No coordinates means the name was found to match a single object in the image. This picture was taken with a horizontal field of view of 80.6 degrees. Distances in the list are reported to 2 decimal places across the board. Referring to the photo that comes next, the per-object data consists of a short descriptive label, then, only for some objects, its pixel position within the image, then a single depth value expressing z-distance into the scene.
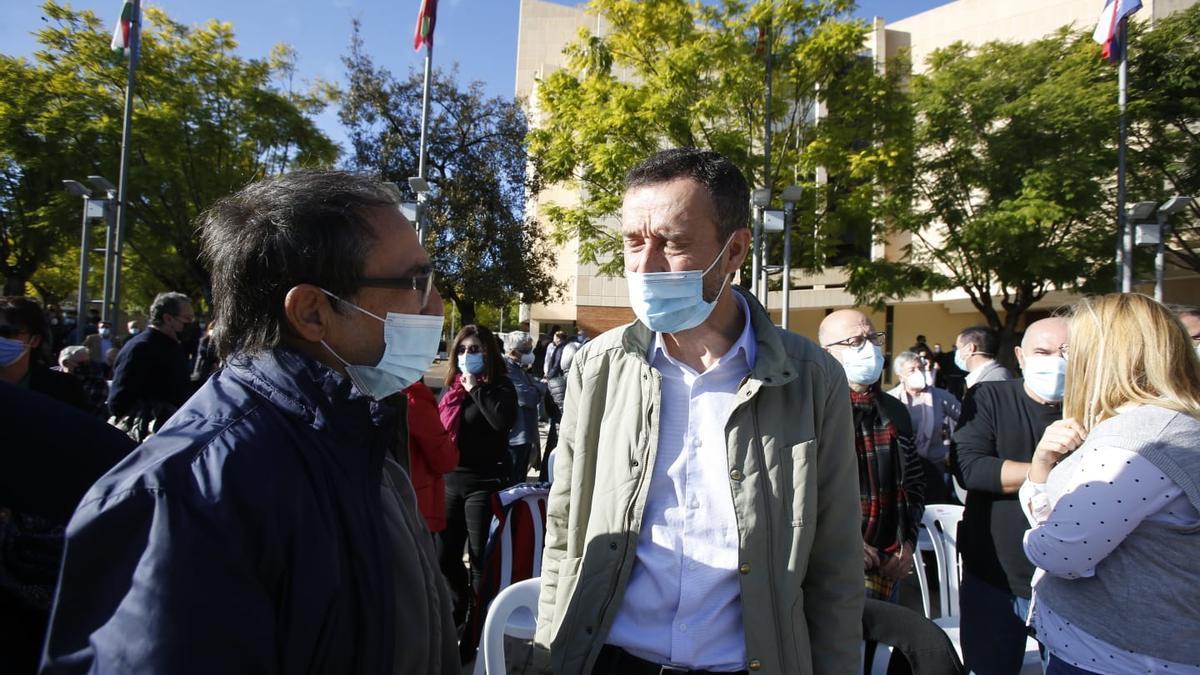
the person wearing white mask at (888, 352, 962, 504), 5.20
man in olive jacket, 1.75
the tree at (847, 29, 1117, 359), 16.81
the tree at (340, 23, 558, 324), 21.59
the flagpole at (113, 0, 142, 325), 15.20
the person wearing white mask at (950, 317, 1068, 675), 2.80
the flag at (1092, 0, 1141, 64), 14.62
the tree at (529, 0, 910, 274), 16.03
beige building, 24.36
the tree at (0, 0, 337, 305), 18.78
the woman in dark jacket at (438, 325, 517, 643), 4.40
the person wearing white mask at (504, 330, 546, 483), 5.46
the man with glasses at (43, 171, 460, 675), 0.96
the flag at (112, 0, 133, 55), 14.62
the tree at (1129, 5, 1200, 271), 19.03
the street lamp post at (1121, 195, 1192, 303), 14.61
